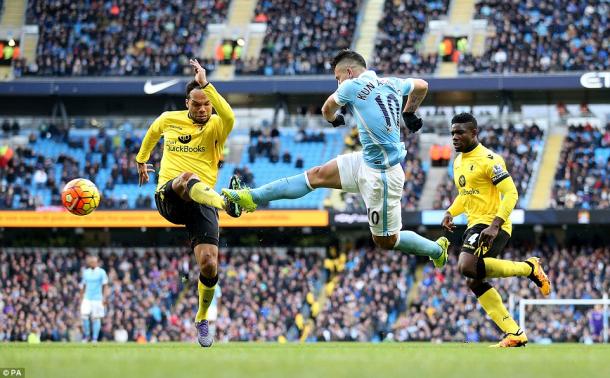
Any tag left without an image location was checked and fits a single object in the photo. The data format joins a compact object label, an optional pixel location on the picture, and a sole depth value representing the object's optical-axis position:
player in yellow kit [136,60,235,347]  12.61
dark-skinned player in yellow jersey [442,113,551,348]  13.20
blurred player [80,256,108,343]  22.11
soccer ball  13.44
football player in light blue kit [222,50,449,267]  11.23
